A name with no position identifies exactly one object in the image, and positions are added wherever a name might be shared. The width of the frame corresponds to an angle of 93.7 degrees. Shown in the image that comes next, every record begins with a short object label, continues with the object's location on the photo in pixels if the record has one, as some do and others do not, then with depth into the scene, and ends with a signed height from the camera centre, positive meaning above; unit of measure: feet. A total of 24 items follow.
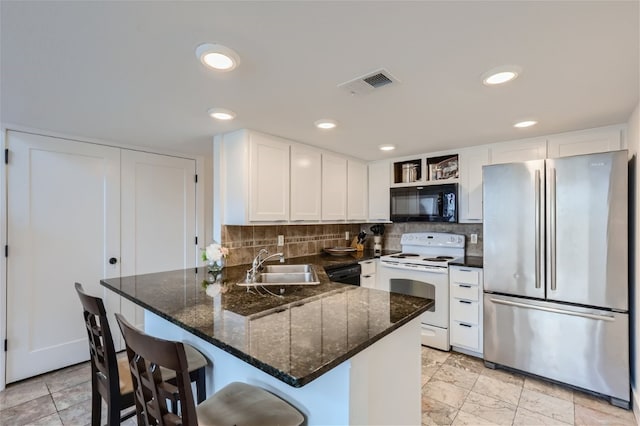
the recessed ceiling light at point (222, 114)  7.02 +2.42
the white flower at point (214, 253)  7.77 -1.01
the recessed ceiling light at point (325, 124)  7.89 +2.44
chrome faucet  7.14 -1.49
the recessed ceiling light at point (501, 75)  5.11 +2.46
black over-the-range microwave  10.96 +0.40
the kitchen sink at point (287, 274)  8.11 -1.72
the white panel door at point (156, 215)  10.38 -0.03
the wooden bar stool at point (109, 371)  4.57 -2.61
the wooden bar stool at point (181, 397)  2.98 -2.16
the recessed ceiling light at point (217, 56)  4.41 +2.43
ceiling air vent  5.26 +2.44
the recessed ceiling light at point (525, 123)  7.95 +2.45
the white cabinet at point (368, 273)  11.53 -2.32
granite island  3.52 -1.63
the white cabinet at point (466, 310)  9.64 -3.16
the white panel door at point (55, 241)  8.30 -0.82
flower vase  7.88 -1.37
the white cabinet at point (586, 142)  8.32 +2.09
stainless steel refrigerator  7.34 -1.52
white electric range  10.30 -2.15
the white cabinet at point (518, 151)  9.46 +2.06
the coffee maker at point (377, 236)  13.64 -1.04
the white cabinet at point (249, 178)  8.75 +1.10
